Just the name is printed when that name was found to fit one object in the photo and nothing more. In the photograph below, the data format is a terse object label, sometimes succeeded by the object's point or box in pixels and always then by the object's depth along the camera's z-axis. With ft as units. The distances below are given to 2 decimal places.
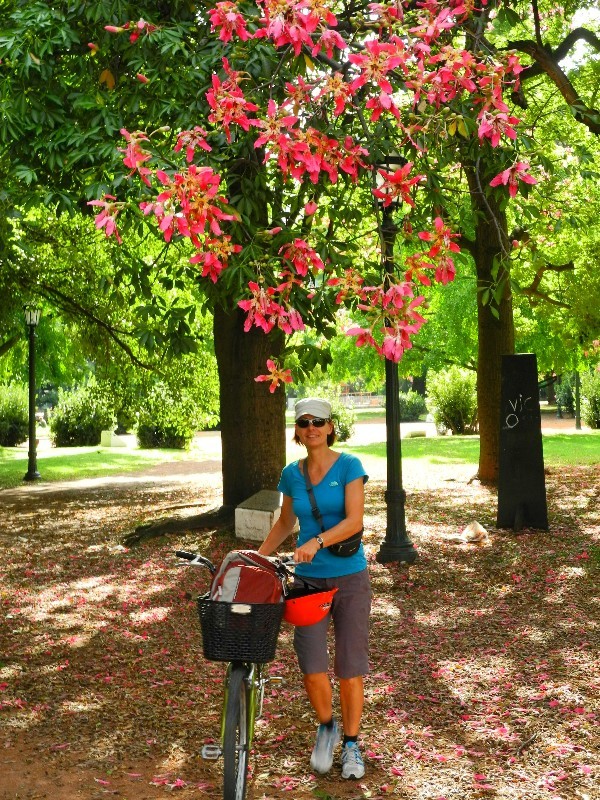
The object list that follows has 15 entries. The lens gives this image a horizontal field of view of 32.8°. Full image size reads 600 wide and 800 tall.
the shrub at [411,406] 173.58
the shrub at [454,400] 117.60
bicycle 14.07
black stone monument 40.75
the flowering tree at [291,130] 17.08
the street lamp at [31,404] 74.90
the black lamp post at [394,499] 36.09
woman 16.20
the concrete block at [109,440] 120.78
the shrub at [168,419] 95.18
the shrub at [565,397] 168.86
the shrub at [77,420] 122.42
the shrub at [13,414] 128.88
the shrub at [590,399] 129.18
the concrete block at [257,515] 38.67
